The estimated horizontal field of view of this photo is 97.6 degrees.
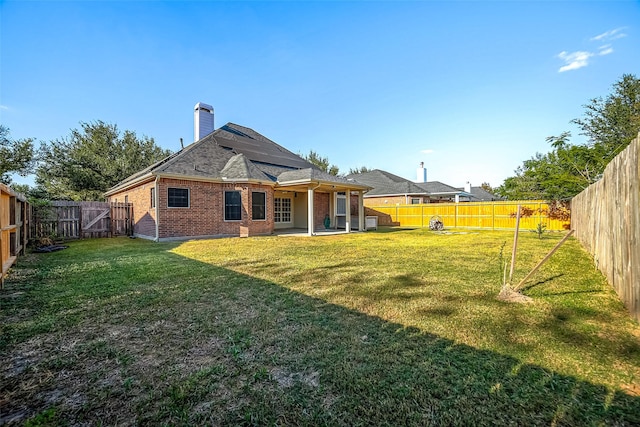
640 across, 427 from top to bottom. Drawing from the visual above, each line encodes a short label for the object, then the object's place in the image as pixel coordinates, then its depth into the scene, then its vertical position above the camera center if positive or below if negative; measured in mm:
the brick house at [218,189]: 11828 +1178
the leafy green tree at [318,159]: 40781 +7790
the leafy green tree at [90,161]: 23438 +4842
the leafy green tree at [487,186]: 46019 +4054
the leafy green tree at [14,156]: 20034 +4532
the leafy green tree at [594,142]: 15367 +3939
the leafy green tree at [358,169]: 49797 +7604
